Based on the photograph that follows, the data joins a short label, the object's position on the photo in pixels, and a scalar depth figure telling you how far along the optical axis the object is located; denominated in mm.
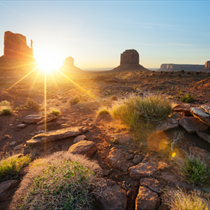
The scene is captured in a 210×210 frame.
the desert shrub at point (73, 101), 11505
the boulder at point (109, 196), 2318
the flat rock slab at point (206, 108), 3687
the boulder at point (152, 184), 2565
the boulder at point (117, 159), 3245
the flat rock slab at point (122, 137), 4207
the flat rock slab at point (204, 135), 3493
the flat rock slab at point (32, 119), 6289
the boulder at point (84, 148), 3659
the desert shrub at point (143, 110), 4766
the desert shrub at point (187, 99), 14309
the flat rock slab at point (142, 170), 2922
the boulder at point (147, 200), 2293
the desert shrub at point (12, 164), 3066
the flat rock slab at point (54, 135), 4566
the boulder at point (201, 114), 3558
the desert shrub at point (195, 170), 2570
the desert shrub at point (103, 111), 7328
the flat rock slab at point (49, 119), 6075
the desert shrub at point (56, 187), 2156
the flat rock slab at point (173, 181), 2546
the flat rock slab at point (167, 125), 4191
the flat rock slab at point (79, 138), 4532
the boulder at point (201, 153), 3025
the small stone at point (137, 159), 3351
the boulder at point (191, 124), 3857
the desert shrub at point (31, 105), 9117
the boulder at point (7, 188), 2555
